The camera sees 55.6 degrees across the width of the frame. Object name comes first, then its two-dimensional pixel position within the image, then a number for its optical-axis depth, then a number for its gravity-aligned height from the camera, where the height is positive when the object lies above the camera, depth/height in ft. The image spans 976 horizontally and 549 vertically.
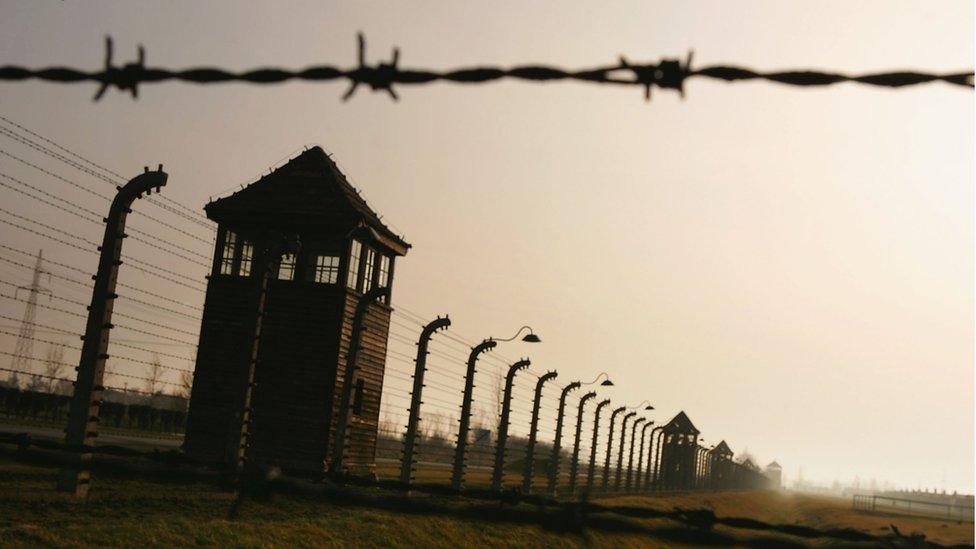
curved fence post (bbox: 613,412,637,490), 114.42 -2.06
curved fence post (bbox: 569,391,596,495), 92.73 -0.77
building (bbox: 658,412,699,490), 165.89 -1.66
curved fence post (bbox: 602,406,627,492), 104.42 -0.07
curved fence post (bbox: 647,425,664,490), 142.49 -2.62
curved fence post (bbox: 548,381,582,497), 83.41 -0.19
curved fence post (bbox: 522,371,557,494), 73.72 -0.05
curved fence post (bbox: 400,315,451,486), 54.75 +1.42
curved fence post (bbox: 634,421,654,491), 132.87 -2.90
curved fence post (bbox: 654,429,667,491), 150.42 -4.14
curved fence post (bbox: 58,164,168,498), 36.11 +1.95
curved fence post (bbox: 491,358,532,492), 64.69 -0.15
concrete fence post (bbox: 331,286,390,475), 51.20 +2.11
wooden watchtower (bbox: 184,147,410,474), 75.10 +6.52
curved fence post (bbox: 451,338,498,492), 58.18 -0.79
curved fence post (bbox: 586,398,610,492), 98.94 +0.85
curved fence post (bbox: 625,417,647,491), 123.86 -2.28
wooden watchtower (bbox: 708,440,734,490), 278.63 -5.30
